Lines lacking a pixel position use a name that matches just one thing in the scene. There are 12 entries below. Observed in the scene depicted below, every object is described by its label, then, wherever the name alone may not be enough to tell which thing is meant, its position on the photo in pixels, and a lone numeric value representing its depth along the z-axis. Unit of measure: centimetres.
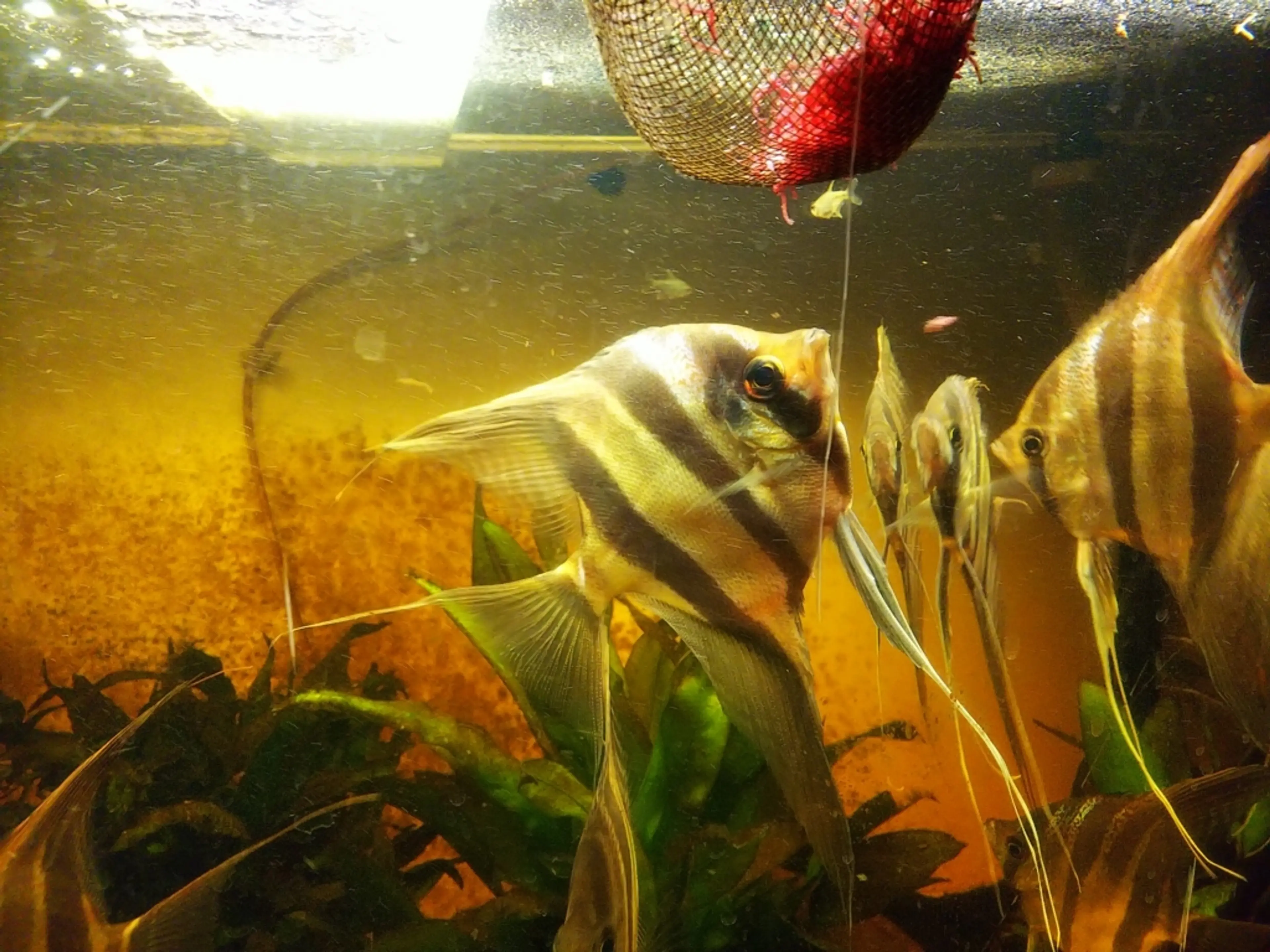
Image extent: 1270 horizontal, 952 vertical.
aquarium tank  32
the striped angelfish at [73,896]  36
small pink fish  56
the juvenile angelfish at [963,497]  36
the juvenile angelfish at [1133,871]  41
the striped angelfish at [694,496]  30
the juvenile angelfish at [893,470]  38
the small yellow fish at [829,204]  56
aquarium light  54
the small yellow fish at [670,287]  57
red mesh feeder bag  32
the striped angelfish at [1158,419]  36
